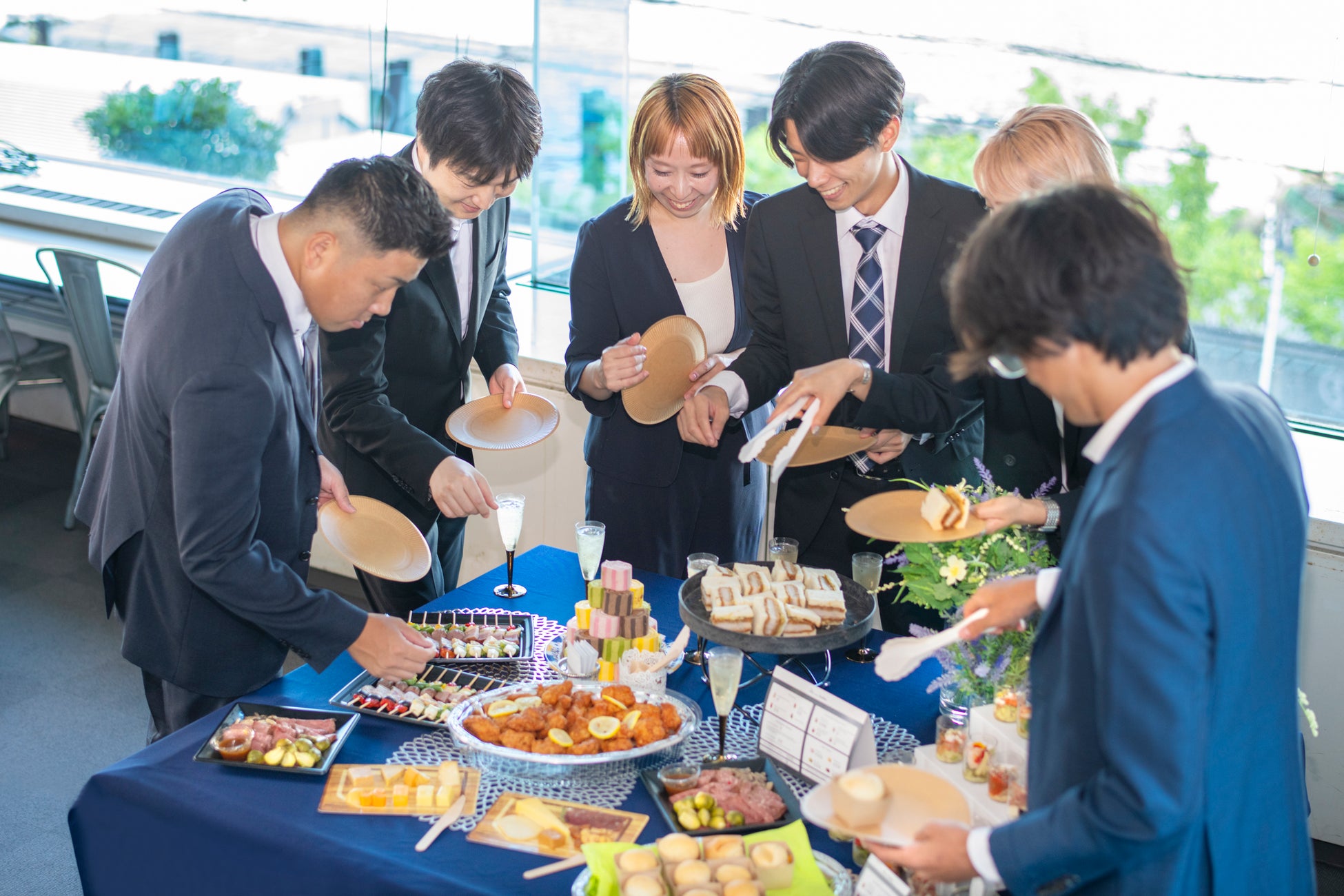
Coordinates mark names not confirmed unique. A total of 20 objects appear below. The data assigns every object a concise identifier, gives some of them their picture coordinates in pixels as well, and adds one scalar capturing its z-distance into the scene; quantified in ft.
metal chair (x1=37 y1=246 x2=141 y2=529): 13.84
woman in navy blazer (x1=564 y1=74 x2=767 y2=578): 8.40
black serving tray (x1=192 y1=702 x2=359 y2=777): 5.29
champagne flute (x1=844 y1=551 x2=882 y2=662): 6.74
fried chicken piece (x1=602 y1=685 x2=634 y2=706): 5.80
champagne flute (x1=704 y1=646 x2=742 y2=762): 5.45
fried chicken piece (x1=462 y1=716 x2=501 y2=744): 5.41
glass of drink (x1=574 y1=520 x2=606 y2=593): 7.24
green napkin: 4.43
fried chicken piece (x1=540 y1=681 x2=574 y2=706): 5.79
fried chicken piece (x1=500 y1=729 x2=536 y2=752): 5.34
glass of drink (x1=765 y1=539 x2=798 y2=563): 7.14
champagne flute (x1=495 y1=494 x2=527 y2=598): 7.54
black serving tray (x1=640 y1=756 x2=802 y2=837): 4.96
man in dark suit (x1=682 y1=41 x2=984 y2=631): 7.38
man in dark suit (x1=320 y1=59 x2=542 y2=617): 7.34
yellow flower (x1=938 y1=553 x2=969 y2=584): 5.60
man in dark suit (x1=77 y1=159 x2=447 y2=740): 5.52
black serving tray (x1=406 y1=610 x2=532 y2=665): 6.91
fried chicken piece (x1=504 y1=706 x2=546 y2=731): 5.48
